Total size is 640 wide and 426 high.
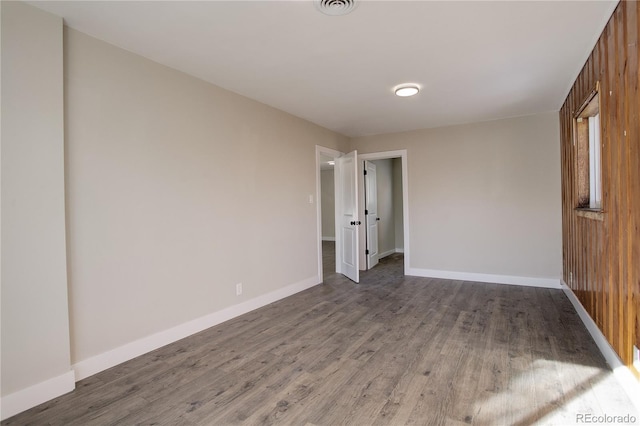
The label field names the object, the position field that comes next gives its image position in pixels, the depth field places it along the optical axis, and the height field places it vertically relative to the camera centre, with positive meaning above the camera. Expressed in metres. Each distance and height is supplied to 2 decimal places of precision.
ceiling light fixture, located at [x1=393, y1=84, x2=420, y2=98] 3.41 +1.29
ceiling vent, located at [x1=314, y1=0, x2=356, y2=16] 2.00 +1.30
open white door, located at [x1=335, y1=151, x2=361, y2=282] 5.05 -0.10
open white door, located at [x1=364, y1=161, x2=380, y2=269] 6.06 -0.05
